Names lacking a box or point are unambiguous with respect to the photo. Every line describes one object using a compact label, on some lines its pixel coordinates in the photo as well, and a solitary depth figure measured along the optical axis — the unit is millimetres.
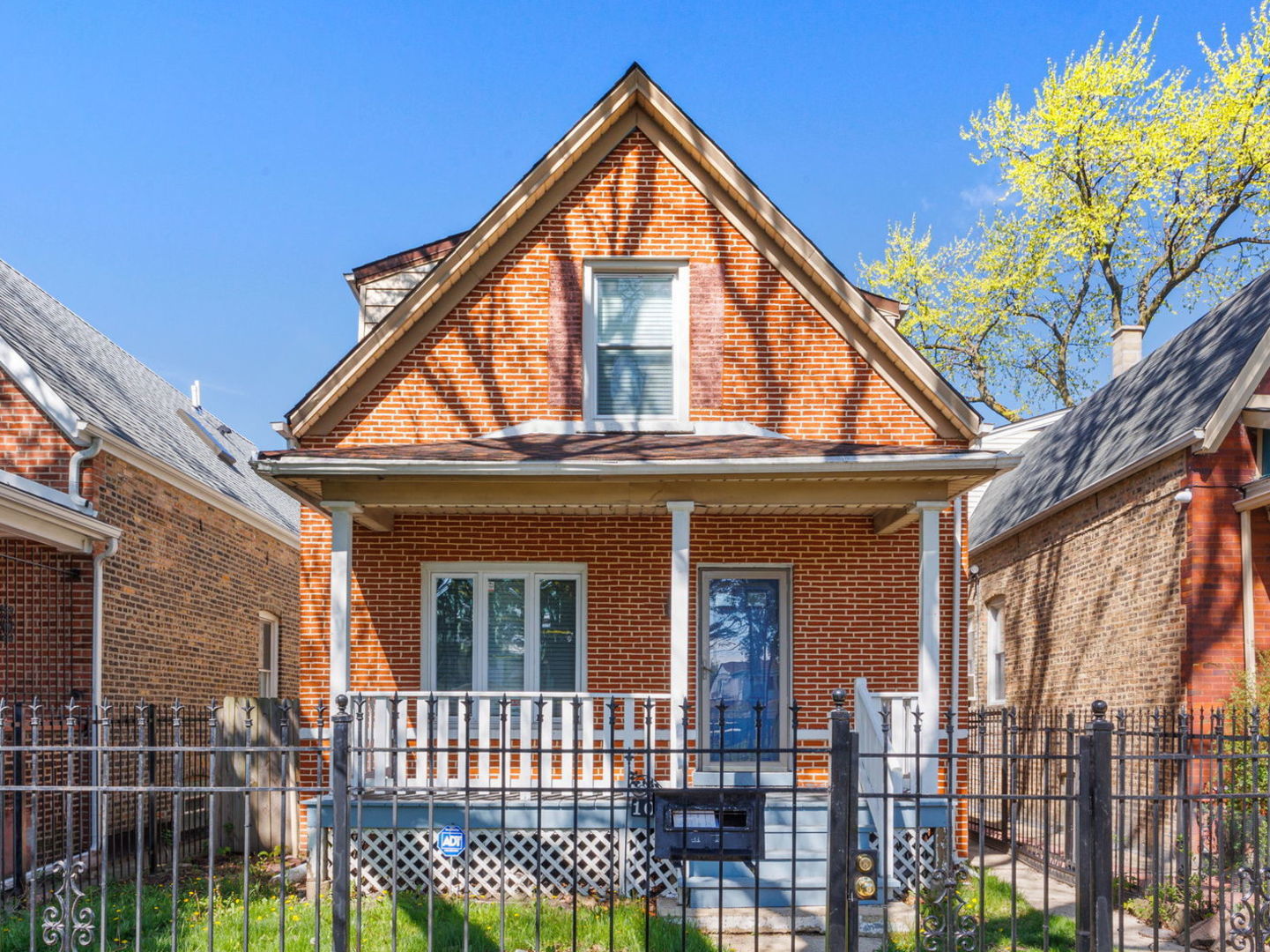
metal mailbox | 7070
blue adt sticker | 8609
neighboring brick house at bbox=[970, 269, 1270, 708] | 11898
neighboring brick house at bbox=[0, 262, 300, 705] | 12305
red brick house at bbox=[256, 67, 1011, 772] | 12648
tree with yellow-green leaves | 28016
